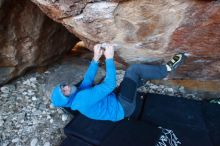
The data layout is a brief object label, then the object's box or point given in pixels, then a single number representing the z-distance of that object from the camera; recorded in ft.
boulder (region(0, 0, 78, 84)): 12.34
